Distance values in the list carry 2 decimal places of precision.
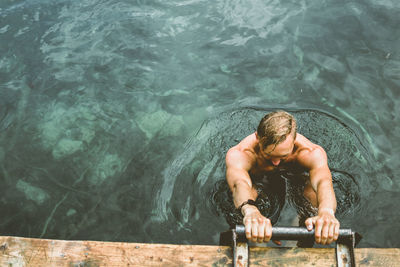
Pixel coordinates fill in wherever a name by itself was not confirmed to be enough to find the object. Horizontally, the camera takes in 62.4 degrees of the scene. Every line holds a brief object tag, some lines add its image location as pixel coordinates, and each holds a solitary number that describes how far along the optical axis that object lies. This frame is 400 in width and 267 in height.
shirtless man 2.27
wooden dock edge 2.33
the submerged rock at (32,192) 4.04
